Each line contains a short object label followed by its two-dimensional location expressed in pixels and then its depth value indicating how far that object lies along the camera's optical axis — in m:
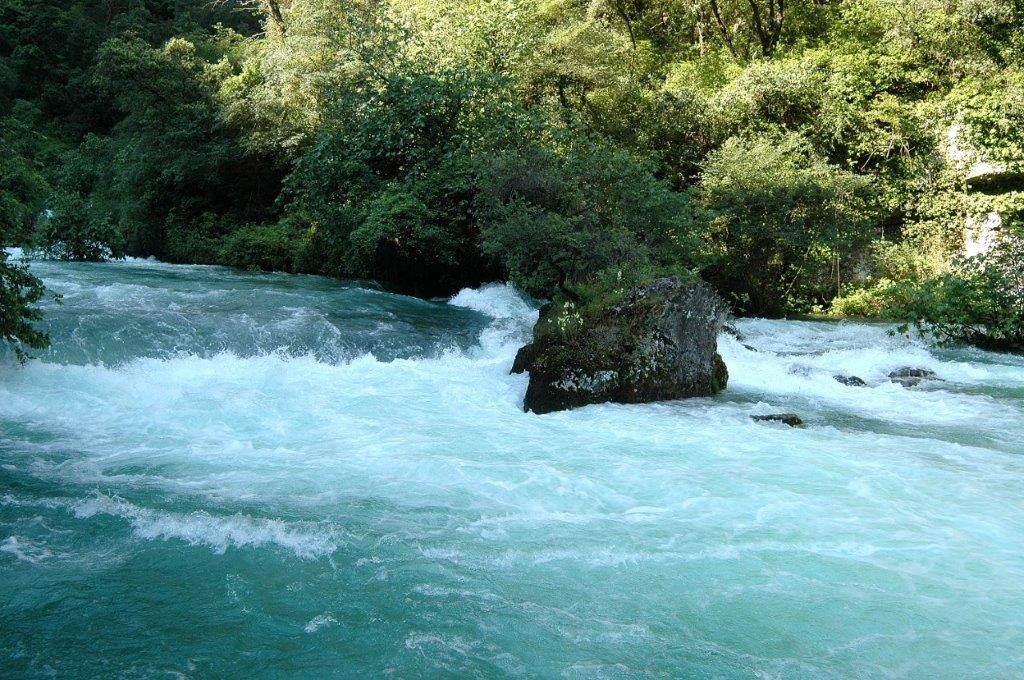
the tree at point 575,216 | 12.19
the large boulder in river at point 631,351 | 9.35
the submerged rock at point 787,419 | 8.49
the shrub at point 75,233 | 19.41
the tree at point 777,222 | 16.78
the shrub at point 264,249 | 20.97
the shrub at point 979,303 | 13.03
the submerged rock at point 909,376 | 10.64
